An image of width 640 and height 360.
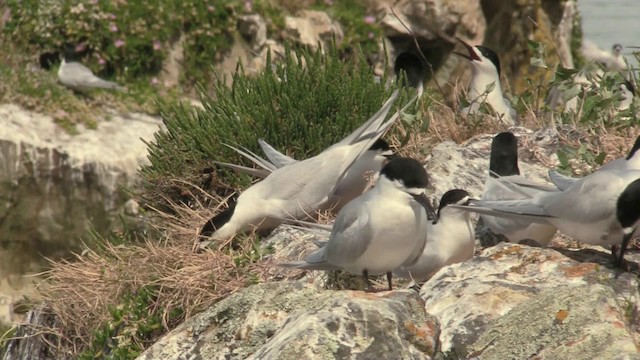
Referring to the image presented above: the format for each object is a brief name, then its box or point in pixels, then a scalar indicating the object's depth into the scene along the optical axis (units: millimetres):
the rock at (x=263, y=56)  22406
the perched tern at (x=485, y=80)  13492
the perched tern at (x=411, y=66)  18187
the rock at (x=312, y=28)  23156
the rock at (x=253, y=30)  22984
